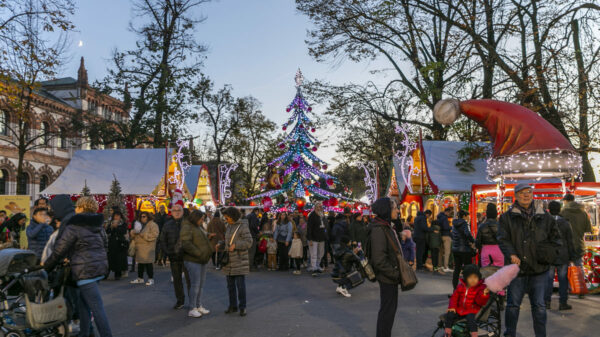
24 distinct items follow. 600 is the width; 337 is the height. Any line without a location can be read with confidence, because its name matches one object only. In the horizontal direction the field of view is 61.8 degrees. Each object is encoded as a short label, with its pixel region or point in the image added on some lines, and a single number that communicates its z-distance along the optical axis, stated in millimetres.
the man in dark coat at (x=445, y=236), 14656
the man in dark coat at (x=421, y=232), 14883
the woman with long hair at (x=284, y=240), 15388
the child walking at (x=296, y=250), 14914
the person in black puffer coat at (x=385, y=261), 5285
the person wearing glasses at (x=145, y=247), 11656
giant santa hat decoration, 10219
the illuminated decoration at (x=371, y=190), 32338
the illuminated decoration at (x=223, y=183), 31492
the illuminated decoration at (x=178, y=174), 23359
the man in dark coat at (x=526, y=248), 5512
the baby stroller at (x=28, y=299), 5672
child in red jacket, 5488
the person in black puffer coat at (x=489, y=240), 8625
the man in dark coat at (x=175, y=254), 8477
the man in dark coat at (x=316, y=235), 13953
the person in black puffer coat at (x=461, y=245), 9617
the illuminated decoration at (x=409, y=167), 20516
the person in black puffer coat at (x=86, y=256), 5398
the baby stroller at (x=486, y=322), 5430
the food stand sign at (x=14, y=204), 16406
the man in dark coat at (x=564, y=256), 8328
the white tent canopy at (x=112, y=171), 22391
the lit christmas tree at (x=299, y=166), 22750
